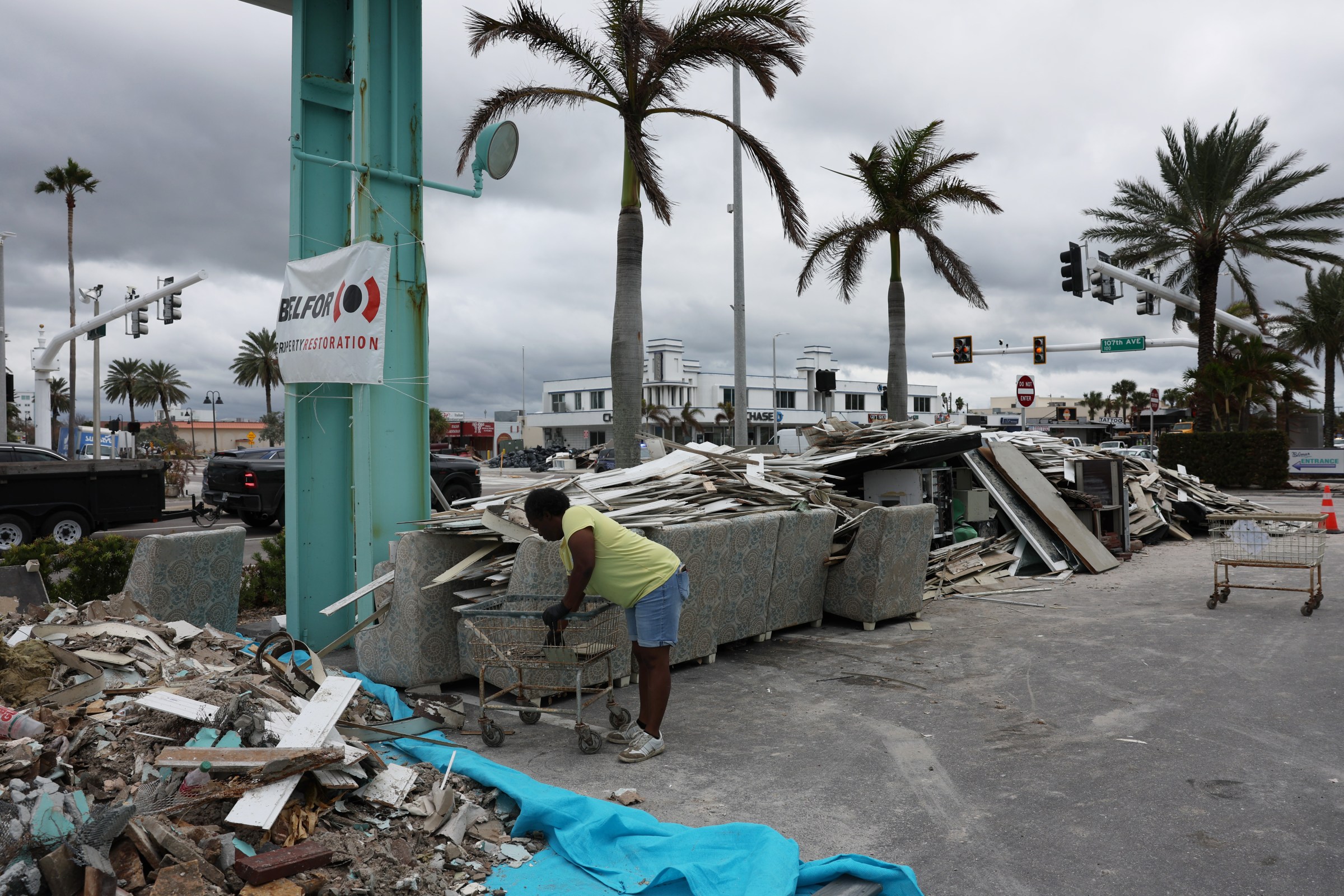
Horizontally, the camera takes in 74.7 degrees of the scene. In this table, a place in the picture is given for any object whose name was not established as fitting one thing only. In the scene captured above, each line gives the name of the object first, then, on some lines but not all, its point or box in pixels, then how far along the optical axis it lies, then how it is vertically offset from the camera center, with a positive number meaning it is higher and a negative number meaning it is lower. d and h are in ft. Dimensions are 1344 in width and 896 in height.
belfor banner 24.89 +3.37
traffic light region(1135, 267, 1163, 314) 82.84 +12.32
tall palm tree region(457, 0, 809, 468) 43.68 +18.74
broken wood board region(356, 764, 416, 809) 14.08 -5.74
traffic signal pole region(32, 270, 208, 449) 95.12 +5.86
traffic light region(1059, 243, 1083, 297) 72.33 +13.63
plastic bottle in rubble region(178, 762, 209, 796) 12.80 -5.06
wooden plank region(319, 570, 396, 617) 21.52 -3.96
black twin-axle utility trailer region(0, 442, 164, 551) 47.44 -3.43
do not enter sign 69.72 +3.59
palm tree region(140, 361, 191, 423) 257.96 +14.77
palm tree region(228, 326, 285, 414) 218.59 +18.35
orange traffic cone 52.31 -5.59
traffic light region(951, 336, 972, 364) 105.09 +10.10
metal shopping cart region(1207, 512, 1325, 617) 31.01 -4.02
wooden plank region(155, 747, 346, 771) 12.91 -4.77
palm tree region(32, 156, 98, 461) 131.64 +38.22
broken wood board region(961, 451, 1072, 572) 41.68 -4.01
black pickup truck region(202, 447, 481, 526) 56.85 -3.18
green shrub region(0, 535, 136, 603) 28.66 -4.29
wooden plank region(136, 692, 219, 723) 14.42 -4.50
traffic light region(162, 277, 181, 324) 89.20 +12.64
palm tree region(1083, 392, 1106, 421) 355.56 +12.78
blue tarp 12.14 -6.16
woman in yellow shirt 17.15 -2.92
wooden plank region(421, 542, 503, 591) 21.86 -3.32
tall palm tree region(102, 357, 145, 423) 251.19 +15.29
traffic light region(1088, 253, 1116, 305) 76.38 +12.83
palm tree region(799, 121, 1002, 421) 66.95 +16.66
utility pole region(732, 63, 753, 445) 71.20 +10.43
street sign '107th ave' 99.25 +10.17
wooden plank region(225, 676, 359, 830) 12.22 -4.92
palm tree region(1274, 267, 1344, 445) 118.73 +15.15
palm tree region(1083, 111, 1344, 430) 86.22 +22.62
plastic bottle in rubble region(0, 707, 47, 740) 13.73 -4.58
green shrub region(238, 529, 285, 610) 32.89 -5.50
